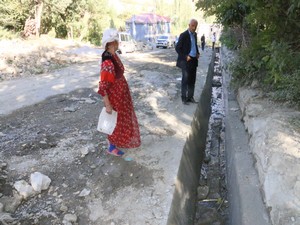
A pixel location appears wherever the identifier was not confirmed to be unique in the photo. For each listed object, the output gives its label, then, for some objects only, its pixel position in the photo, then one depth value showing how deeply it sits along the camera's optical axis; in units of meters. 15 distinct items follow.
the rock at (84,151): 3.54
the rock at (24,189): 2.79
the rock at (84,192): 2.83
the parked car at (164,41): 26.46
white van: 18.75
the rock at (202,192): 3.68
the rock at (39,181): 2.87
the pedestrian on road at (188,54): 4.82
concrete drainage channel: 3.13
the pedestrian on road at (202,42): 21.38
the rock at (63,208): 2.63
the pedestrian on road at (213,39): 22.50
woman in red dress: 2.93
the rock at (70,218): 2.50
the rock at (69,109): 5.30
